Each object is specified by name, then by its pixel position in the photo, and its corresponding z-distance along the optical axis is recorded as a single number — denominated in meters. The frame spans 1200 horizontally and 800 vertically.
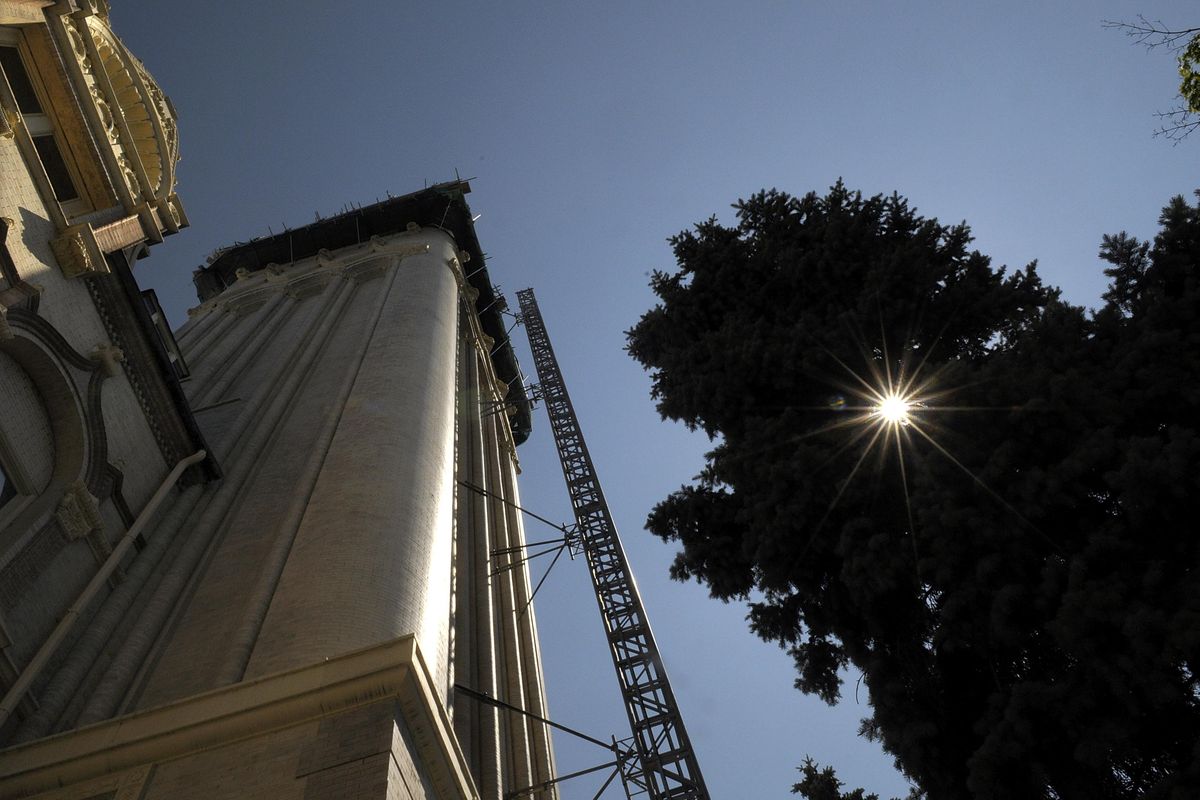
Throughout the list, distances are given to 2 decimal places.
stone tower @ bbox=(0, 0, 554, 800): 6.65
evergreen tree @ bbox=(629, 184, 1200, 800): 8.46
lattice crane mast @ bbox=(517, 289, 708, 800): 12.25
